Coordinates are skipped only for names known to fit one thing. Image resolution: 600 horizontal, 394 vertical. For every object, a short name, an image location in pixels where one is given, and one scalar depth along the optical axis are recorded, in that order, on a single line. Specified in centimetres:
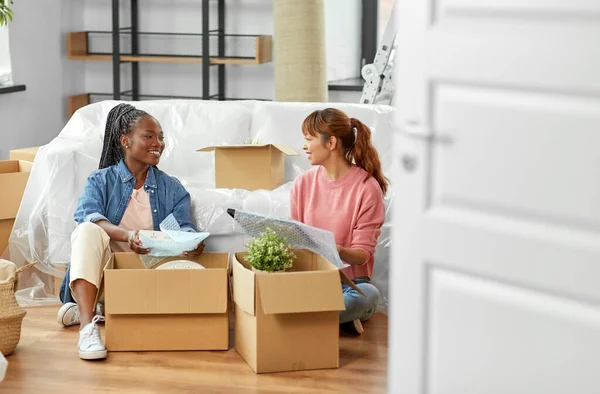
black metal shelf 611
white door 211
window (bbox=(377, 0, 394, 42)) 628
